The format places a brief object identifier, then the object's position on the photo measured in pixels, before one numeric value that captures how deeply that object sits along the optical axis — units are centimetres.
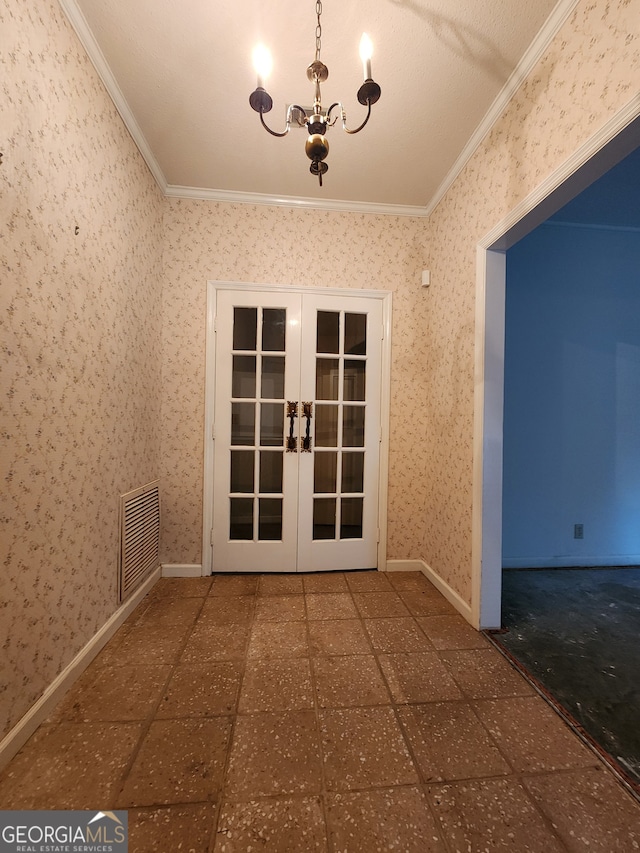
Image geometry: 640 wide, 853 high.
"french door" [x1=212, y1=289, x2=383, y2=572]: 258
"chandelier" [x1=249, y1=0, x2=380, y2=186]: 101
